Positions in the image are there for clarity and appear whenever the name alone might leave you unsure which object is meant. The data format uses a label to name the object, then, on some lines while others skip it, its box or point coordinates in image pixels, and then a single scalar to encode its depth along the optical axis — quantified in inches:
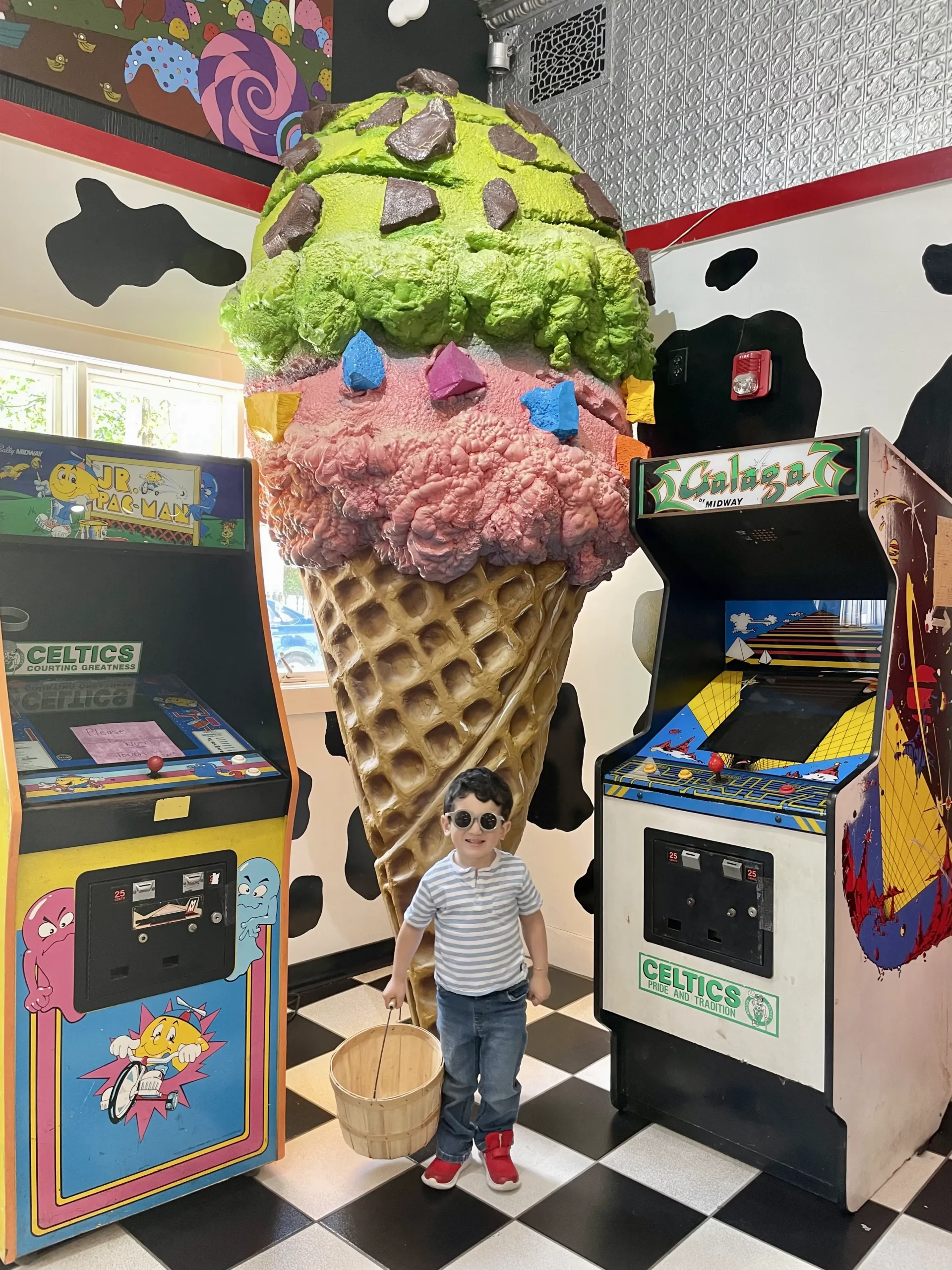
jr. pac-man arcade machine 76.8
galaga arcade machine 85.0
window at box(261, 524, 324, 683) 138.7
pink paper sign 83.8
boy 87.6
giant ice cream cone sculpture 88.7
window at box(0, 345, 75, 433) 109.7
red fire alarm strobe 121.3
